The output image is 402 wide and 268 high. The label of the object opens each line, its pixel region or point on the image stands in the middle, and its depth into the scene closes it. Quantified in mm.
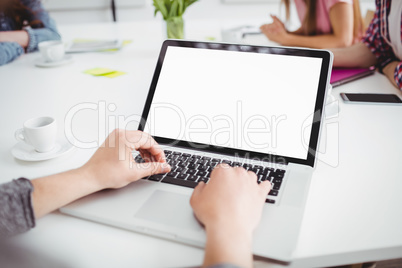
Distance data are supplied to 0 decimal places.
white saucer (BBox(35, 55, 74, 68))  1267
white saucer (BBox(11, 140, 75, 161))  663
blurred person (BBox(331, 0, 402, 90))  1103
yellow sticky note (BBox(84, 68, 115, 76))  1183
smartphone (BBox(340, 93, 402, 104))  920
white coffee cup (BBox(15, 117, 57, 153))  651
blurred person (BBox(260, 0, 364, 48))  1486
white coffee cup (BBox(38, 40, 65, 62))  1283
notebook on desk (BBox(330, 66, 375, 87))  1048
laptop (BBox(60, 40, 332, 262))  495
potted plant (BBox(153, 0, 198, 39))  1303
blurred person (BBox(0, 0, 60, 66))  1451
